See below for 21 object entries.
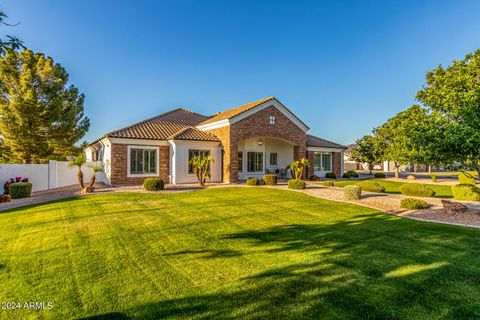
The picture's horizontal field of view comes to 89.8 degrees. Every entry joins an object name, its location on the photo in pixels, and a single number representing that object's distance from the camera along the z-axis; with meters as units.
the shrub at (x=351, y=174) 30.62
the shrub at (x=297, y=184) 16.66
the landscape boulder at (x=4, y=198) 13.16
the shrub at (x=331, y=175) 27.95
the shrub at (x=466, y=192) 12.32
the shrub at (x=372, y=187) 16.00
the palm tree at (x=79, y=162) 14.94
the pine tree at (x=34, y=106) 19.45
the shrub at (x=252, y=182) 18.23
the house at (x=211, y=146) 18.52
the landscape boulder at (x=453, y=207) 10.01
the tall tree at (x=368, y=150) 34.38
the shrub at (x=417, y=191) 14.45
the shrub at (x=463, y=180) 24.30
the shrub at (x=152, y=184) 14.95
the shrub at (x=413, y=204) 10.84
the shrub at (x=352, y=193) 12.97
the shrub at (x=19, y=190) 14.02
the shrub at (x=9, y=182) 14.94
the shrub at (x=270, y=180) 18.78
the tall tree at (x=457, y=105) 8.66
